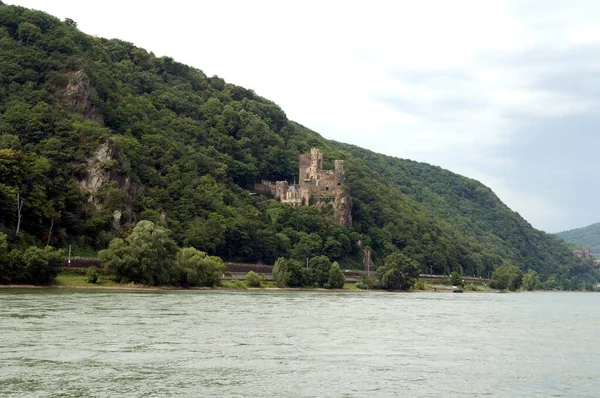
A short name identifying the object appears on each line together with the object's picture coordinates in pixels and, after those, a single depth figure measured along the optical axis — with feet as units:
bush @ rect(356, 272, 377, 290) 553.64
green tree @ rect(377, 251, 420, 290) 565.53
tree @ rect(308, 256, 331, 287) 508.94
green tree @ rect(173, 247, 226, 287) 399.24
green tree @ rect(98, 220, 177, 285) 372.79
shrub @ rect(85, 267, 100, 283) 361.92
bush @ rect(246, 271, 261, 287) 456.86
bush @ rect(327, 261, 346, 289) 514.27
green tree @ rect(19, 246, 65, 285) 328.49
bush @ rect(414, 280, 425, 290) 609.25
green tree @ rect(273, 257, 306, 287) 483.51
